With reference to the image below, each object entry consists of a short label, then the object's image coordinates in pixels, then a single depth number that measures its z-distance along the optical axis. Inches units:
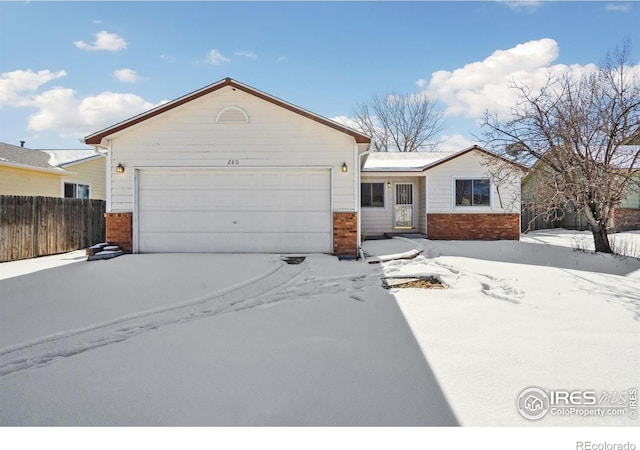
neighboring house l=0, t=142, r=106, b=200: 510.9
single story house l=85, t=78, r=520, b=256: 366.6
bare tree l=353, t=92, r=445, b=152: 1138.7
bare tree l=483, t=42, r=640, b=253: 332.5
